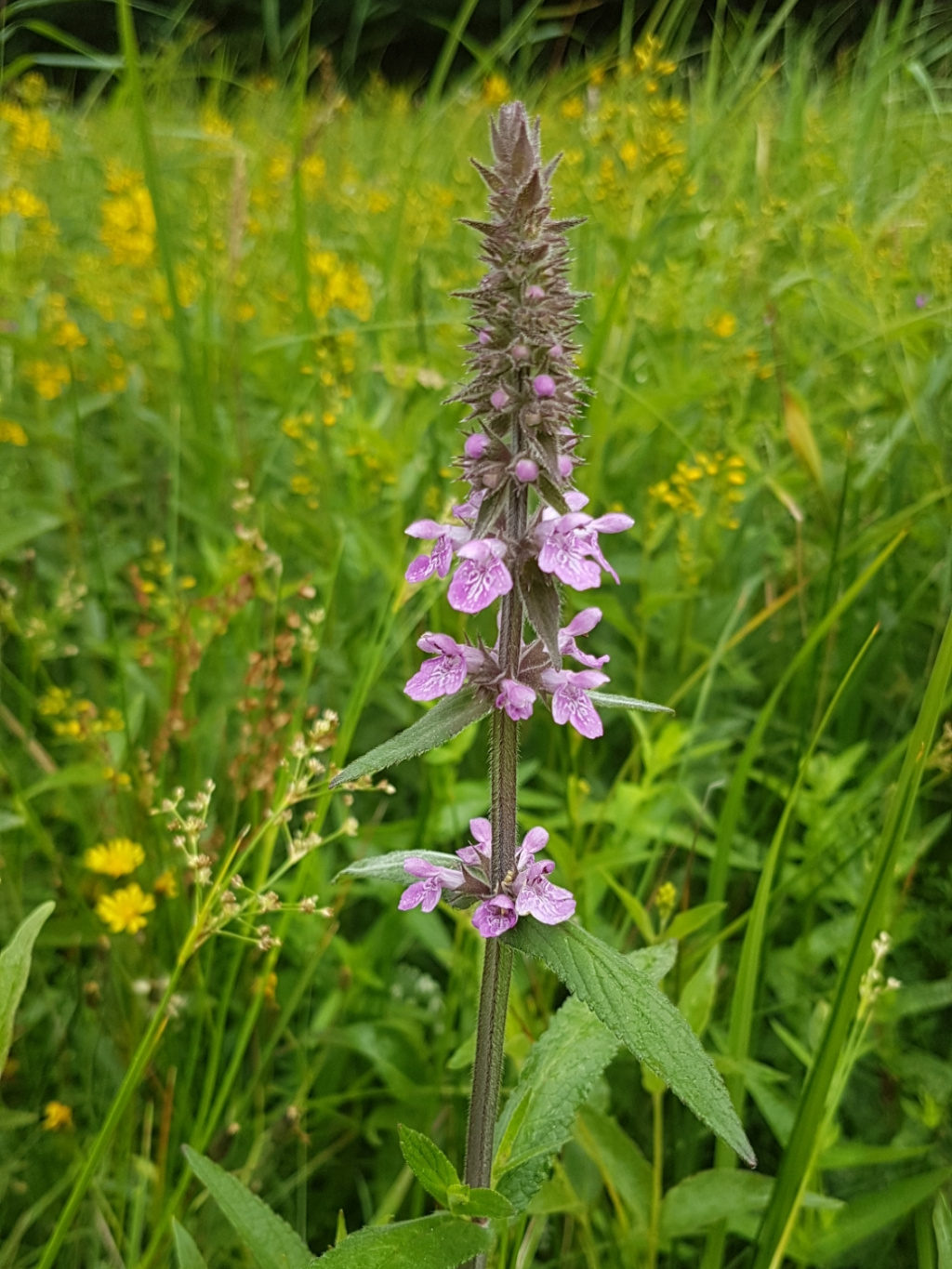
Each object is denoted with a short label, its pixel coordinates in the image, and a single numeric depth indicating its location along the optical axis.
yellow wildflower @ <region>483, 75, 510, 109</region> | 0.80
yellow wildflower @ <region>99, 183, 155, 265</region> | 0.67
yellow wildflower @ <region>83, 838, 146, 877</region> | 0.31
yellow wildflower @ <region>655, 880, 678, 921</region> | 0.27
